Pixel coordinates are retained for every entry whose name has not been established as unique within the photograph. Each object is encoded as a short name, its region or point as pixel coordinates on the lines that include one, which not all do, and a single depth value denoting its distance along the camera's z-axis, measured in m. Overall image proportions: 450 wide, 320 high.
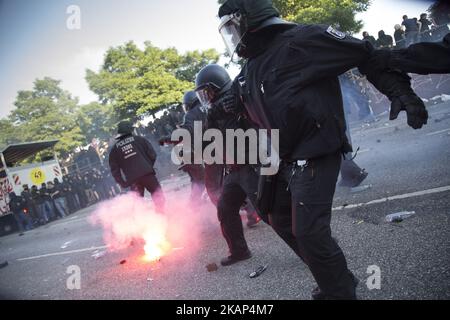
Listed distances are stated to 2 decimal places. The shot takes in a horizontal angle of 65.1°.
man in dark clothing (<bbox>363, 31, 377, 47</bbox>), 12.30
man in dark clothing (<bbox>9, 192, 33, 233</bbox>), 14.93
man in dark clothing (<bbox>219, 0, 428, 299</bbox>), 2.14
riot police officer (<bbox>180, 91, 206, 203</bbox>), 4.46
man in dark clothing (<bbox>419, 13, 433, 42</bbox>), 11.58
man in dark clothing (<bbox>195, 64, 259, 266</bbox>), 3.78
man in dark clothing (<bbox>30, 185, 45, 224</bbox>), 15.15
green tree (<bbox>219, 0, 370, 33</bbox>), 18.61
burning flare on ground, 5.50
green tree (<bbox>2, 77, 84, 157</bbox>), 35.47
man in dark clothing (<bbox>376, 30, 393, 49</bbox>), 12.41
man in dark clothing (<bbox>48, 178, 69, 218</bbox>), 15.69
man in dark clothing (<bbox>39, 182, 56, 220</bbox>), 15.32
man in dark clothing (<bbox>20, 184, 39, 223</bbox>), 15.20
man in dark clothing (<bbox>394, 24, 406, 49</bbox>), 12.38
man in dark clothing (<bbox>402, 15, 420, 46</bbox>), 12.03
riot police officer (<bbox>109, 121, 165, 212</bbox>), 6.36
